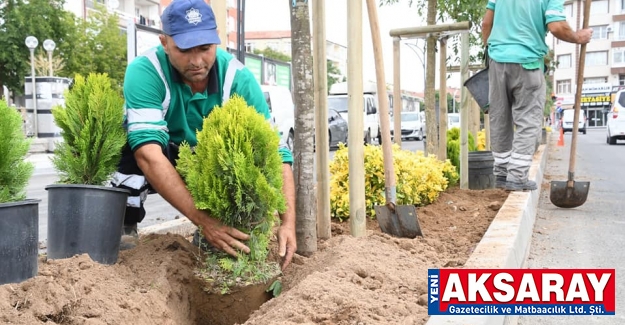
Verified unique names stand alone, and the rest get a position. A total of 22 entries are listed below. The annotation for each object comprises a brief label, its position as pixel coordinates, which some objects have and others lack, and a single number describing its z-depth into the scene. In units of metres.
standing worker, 5.96
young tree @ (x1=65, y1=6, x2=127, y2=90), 32.47
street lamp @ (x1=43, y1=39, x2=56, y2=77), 21.59
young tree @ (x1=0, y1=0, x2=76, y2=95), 29.20
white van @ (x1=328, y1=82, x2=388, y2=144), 24.17
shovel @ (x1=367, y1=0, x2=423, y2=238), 4.09
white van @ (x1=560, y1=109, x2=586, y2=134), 58.84
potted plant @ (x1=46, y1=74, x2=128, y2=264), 3.01
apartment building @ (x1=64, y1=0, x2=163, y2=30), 46.19
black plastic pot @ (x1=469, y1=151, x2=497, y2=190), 7.09
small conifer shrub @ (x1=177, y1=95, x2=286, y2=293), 2.78
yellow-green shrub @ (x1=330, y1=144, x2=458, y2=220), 5.07
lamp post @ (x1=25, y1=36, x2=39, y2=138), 19.66
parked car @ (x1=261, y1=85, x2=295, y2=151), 18.67
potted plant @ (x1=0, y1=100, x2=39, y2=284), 2.48
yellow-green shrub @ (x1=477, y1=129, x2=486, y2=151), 10.88
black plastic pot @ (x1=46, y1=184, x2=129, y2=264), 3.00
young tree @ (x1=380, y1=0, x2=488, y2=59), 8.99
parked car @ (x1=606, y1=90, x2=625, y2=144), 25.03
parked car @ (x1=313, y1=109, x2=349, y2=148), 21.57
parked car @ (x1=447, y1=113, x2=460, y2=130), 38.16
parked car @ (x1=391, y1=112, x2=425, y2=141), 37.25
